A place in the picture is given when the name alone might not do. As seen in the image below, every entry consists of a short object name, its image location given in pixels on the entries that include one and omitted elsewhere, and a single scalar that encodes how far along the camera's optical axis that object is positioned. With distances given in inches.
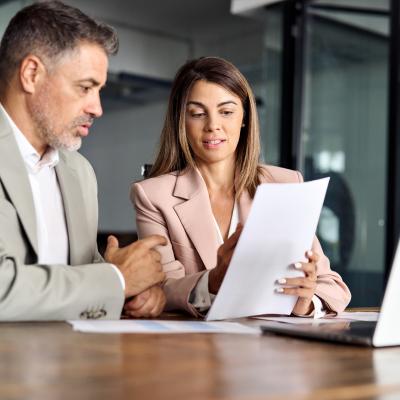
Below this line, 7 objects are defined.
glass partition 236.5
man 66.4
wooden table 35.4
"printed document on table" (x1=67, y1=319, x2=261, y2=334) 58.2
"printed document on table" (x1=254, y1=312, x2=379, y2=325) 70.5
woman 98.8
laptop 51.0
